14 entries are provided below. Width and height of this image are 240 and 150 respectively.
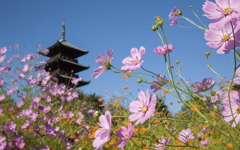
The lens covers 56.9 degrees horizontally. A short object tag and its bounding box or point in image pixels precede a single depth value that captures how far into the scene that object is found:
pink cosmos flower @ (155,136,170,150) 0.89
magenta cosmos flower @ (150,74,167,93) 0.73
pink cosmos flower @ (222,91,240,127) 0.61
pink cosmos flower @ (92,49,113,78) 0.73
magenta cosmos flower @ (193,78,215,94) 0.80
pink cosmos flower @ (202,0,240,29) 0.51
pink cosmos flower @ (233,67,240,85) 0.59
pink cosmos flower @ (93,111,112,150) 0.59
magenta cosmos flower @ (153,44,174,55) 0.71
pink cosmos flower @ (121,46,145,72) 0.69
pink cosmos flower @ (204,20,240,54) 0.57
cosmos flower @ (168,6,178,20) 1.17
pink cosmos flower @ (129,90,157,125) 0.57
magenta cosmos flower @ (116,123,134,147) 0.59
